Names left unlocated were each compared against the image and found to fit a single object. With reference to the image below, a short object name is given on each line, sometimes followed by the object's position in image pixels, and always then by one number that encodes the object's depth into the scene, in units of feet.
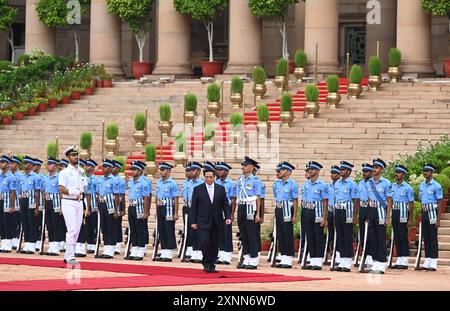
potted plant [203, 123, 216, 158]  137.90
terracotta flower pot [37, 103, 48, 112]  162.40
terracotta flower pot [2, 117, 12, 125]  159.02
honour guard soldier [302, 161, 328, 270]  102.99
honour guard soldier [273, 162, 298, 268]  103.55
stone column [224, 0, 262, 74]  169.37
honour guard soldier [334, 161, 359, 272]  102.83
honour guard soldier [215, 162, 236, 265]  104.21
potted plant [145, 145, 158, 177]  134.92
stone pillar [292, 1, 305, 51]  174.50
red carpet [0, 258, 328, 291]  80.38
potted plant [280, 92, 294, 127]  143.13
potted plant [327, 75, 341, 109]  147.61
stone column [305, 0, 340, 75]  163.94
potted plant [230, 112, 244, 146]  138.82
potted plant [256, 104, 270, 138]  140.42
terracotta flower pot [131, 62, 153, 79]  176.96
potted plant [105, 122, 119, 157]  143.44
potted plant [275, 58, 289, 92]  157.38
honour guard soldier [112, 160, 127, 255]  111.86
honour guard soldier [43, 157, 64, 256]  113.09
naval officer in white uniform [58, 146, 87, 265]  96.07
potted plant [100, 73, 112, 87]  170.50
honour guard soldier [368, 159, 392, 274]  100.78
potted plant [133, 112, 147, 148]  145.38
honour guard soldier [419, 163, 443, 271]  104.27
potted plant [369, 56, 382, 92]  152.25
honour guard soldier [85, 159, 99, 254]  113.09
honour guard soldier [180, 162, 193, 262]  108.68
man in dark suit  93.09
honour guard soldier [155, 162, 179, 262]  108.17
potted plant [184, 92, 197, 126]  147.84
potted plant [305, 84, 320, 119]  144.77
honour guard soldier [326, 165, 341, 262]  103.60
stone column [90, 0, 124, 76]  179.22
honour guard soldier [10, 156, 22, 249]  116.16
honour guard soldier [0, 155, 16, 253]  116.06
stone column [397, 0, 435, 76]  160.45
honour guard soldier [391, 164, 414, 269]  104.63
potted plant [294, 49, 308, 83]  160.25
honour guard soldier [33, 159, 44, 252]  115.14
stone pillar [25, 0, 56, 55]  183.21
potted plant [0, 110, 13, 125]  159.02
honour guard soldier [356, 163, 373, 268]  102.63
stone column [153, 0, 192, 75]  174.19
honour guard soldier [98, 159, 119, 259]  111.34
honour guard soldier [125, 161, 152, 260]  109.19
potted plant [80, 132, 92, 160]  142.20
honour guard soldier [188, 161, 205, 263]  105.70
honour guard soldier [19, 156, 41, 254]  115.24
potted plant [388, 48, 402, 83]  156.56
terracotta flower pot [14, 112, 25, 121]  160.56
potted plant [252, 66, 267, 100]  154.81
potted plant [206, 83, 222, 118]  150.41
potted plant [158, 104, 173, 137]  145.38
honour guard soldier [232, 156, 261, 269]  102.53
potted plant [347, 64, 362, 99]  149.79
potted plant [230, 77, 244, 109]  152.46
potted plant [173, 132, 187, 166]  135.74
